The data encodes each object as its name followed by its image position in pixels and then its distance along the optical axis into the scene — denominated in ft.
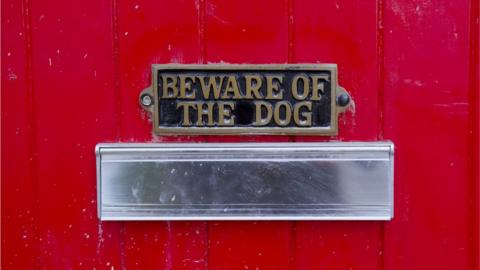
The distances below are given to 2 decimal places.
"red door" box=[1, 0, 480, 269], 4.15
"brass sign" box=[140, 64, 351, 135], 4.15
